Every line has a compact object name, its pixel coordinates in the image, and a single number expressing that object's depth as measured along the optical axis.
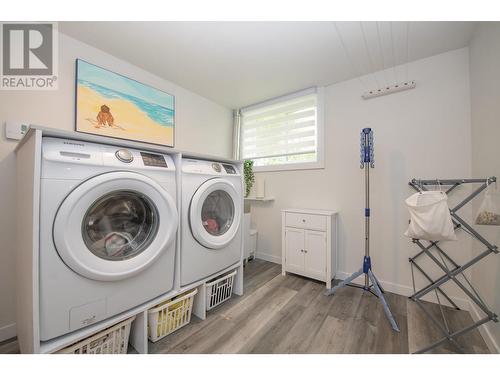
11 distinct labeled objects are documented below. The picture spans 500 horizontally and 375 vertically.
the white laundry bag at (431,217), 1.13
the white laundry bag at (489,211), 1.01
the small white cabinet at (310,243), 1.94
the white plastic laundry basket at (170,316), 1.19
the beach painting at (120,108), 1.59
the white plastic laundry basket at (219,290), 1.52
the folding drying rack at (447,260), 1.06
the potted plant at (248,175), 2.68
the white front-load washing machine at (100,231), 0.83
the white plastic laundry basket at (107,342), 0.93
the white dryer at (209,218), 1.32
